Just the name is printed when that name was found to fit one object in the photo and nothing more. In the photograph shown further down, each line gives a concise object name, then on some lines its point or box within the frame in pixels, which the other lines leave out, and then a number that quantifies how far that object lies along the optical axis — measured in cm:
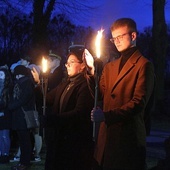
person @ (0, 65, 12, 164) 837
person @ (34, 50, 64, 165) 677
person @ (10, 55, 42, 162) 841
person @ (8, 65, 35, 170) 759
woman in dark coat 432
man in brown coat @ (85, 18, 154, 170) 329
